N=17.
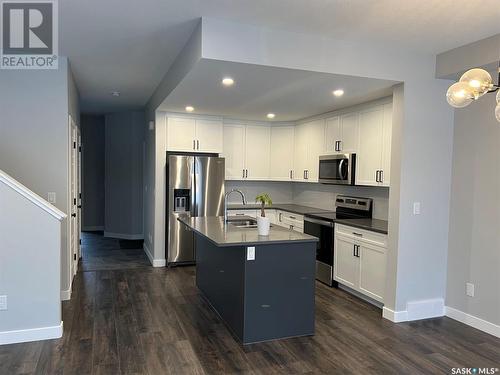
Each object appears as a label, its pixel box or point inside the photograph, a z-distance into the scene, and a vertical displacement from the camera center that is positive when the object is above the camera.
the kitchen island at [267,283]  3.27 -0.93
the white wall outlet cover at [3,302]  3.21 -1.09
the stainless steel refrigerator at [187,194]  5.73 -0.27
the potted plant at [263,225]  3.51 -0.44
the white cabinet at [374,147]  4.33 +0.39
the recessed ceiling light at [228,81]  3.59 +0.92
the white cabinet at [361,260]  4.09 -0.92
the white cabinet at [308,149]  5.77 +0.47
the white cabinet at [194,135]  5.85 +0.65
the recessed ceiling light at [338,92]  4.04 +0.94
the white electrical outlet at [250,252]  3.24 -0.64
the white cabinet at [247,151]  6.42 +0.44
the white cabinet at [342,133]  4.89 +0.62
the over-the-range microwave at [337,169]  4.92 +0.14
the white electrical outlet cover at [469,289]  3.73 -1.05
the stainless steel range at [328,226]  4.91 -0.63
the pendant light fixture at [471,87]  1.98 +0.50
